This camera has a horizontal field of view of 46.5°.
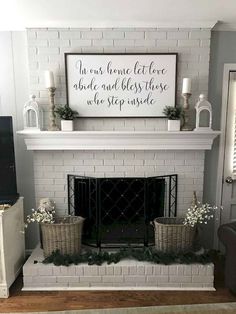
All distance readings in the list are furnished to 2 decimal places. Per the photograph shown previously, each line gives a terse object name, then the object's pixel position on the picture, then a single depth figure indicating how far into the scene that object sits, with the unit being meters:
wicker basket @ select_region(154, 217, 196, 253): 2.61
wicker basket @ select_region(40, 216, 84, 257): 2.58
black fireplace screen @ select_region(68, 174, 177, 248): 2.83
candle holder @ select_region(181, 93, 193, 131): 2.63
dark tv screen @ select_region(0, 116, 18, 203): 2.51
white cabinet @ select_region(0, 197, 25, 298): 2.37
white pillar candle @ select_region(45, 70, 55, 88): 2.58
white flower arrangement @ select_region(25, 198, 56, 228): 2.63
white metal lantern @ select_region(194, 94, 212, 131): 2.65
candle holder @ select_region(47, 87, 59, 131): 2.63
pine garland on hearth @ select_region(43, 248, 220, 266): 2.55
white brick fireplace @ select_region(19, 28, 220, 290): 2.55
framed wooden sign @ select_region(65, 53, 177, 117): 2.68
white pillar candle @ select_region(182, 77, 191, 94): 2.58
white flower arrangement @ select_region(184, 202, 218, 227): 2.62
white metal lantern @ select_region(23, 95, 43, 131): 2.67
